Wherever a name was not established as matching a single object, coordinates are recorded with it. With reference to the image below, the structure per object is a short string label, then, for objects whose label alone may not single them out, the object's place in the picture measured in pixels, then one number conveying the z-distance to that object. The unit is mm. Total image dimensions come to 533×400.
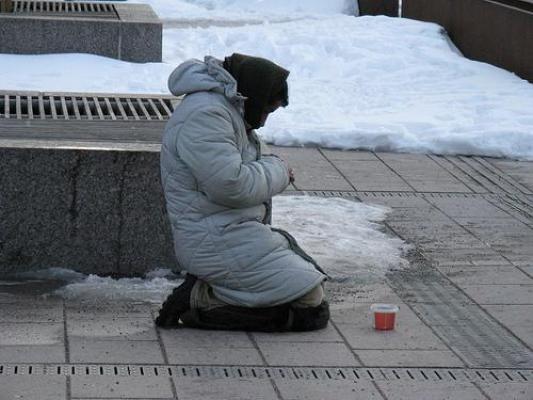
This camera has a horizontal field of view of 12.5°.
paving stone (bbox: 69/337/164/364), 10451
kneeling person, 10846
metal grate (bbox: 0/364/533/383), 10090
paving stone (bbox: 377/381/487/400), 9932
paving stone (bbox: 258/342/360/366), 10653
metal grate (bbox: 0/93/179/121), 15077
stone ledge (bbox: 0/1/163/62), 24931
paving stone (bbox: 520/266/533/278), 13814
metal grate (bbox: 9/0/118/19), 26047
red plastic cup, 11490
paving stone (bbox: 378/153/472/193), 17928
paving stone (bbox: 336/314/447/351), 11195
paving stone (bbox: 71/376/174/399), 9568
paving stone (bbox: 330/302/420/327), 11908
